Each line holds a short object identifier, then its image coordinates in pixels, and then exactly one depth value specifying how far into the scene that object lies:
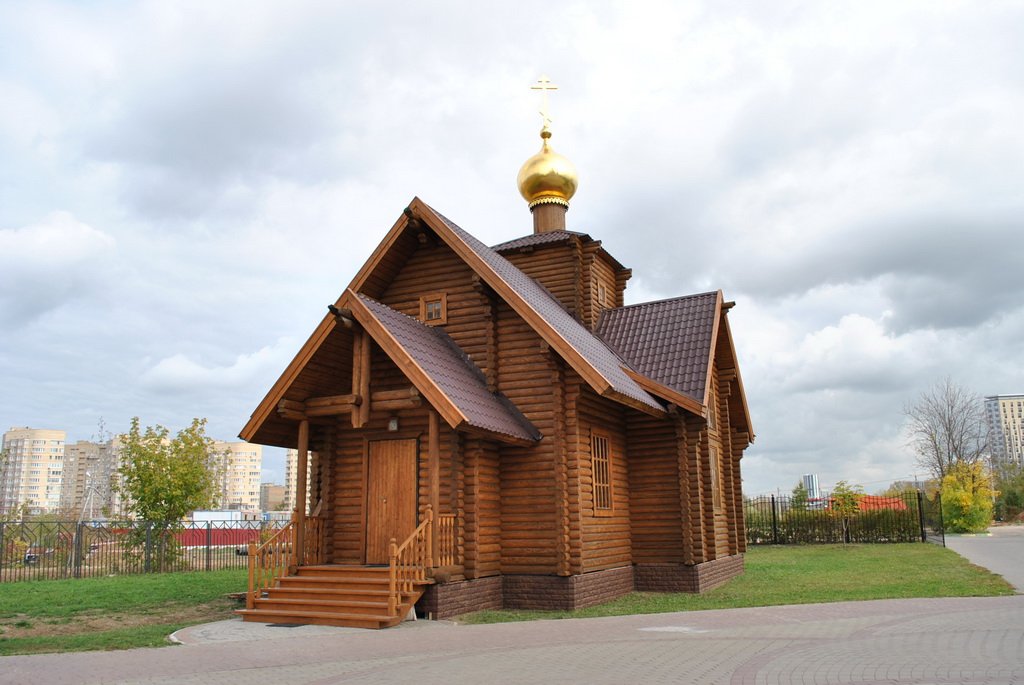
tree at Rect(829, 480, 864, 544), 27.73
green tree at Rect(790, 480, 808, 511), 28.75
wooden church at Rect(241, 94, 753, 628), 11.73
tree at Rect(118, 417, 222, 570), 22.00
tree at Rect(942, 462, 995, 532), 32.12
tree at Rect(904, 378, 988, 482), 42.38
